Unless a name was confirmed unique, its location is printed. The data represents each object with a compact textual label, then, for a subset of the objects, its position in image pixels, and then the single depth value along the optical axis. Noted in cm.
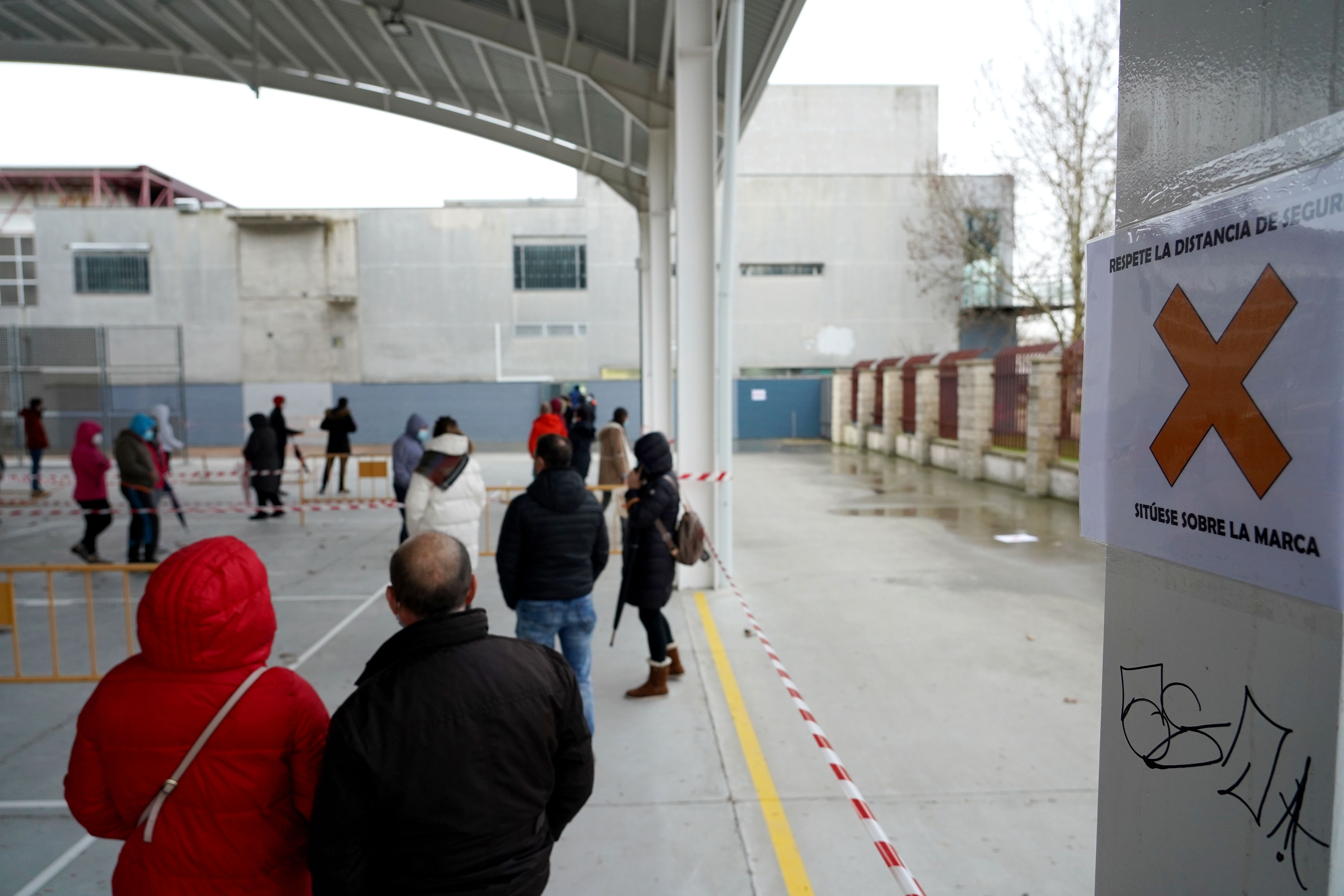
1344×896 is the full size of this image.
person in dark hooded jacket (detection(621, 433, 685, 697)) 572
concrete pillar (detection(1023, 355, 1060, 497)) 1584
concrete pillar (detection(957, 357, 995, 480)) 1875
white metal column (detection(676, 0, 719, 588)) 854
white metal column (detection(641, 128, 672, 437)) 1435
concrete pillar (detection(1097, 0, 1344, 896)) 130
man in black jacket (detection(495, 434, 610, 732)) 459
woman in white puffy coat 618
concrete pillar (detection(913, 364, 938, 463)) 2234
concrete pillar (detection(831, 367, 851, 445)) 3097
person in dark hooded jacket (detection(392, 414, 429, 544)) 1012
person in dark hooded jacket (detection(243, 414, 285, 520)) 1286
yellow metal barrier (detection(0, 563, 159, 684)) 614
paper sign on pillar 127
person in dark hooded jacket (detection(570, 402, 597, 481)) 1334
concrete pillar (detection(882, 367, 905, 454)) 2528
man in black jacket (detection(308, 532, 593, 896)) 197
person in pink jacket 964
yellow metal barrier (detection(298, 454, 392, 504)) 1584
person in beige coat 1180
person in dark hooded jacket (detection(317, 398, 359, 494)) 1605
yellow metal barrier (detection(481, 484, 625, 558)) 1117
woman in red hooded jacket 204
